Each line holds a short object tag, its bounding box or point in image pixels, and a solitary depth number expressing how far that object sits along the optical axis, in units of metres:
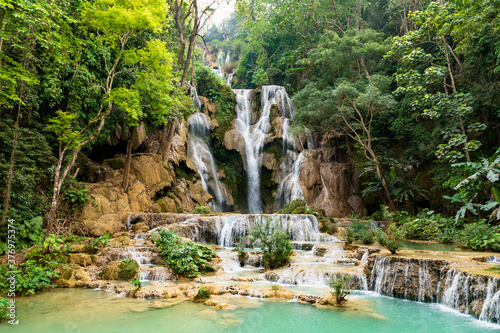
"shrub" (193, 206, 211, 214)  14.88
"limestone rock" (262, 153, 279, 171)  20.34
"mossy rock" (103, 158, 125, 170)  14.34
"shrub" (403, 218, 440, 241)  11.87
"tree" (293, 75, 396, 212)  14.64
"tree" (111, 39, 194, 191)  9.63
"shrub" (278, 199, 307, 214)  15.25
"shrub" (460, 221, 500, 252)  8.57
